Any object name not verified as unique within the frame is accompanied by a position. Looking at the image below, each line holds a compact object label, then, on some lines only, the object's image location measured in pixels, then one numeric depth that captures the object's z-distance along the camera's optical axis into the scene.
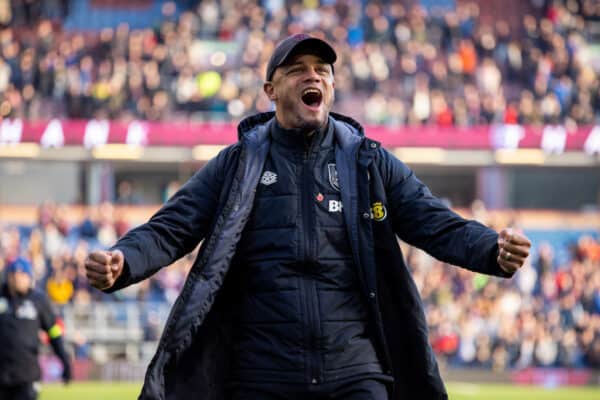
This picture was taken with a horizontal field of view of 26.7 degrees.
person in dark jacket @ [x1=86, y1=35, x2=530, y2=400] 5.15
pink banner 30.05
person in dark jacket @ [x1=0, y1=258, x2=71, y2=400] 11.52
